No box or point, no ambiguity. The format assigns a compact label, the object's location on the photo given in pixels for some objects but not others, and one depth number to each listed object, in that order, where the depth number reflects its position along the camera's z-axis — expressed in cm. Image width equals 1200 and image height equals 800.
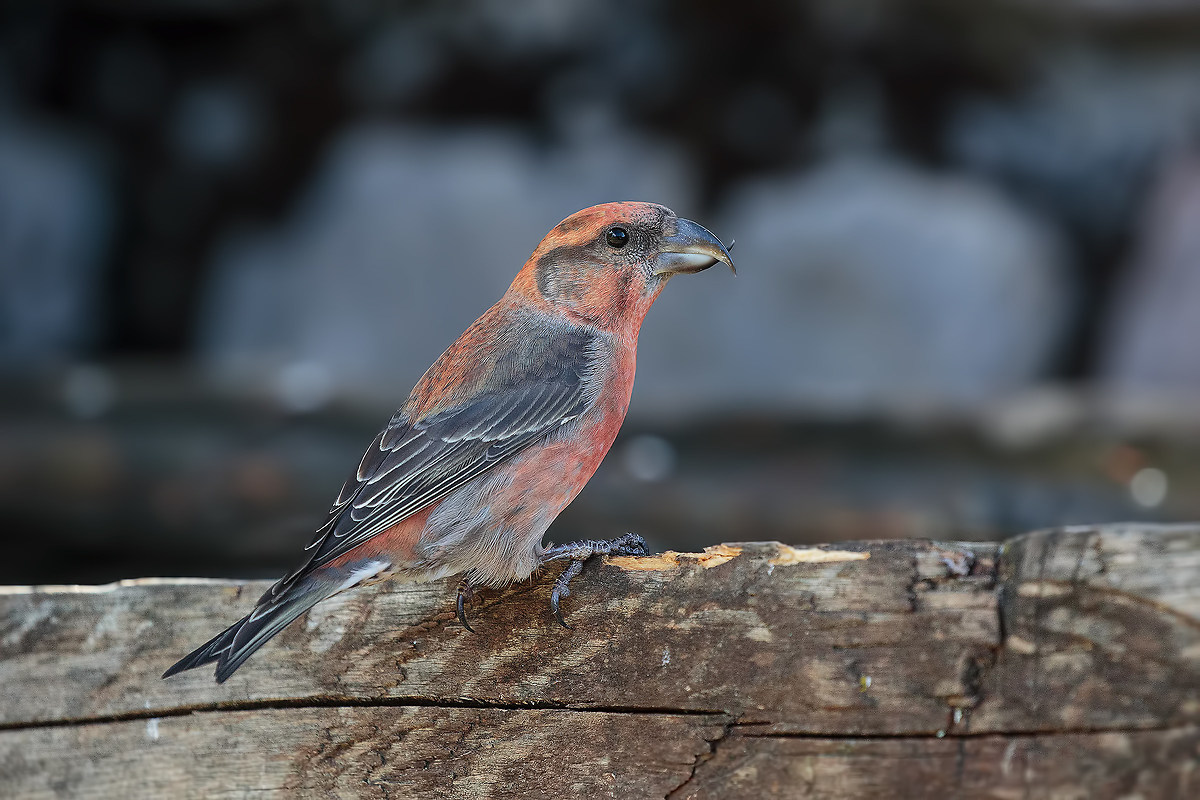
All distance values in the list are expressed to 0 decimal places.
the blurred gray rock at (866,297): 1234
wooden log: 333
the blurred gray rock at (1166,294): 1193
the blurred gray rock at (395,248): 1302
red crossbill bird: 460
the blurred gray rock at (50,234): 1420
